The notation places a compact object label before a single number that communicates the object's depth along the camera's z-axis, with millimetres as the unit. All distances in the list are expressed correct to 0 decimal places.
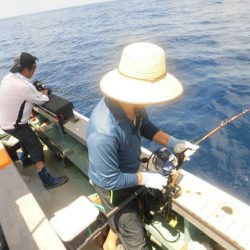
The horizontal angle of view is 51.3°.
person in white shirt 3993
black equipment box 4867
